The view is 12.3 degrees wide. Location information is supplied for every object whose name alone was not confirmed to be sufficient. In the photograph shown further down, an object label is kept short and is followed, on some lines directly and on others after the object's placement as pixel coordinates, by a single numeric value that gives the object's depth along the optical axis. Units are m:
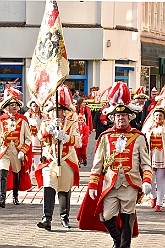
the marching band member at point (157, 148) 11.89
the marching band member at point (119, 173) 8.14
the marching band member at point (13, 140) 11.98
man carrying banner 10.04
